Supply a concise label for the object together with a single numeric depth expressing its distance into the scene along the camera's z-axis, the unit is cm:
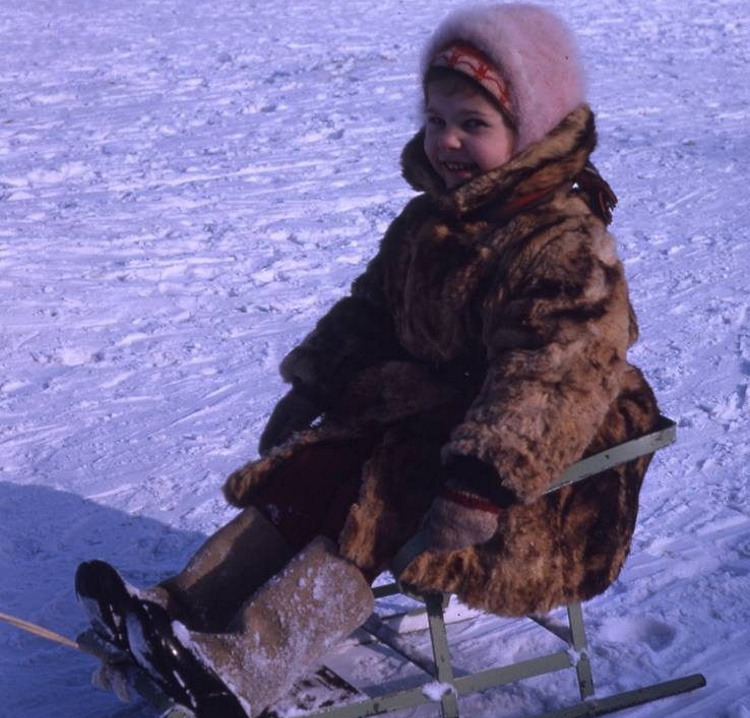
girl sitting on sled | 234
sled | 248
